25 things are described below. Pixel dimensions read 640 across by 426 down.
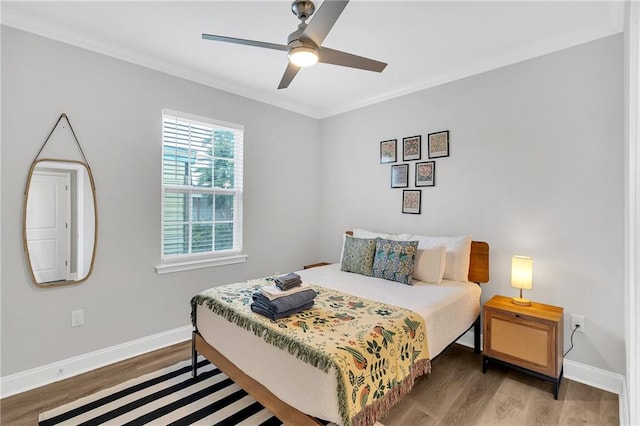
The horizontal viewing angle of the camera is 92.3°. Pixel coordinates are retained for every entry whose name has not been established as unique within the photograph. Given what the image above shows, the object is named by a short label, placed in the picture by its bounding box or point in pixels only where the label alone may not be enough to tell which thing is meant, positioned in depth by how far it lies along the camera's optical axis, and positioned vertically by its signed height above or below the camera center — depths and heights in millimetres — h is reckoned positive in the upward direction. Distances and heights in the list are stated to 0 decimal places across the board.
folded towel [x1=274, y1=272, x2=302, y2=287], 2117 -466
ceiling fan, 1589 +1007
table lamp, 2436 -464
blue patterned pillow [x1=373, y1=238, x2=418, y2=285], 2750 -417
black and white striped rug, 1936 -1301
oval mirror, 2318 -81
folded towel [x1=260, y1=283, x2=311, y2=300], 1968 -516
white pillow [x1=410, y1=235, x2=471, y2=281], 2824 -375
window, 3049 +231
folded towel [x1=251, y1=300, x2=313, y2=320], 1882 -617
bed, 1501 -805
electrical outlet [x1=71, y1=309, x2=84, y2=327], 2490 -866
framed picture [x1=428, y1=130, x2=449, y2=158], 3170 +747
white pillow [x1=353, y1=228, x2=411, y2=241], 3234 -224
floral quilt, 1469 -683
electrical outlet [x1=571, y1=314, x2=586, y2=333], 2414 -831
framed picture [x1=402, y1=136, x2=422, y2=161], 3395 +754
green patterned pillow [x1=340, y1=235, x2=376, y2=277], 3018 -415
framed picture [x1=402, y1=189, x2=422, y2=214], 3402 +167
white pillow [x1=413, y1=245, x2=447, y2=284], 2736 -444
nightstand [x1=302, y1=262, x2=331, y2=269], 3972 -668
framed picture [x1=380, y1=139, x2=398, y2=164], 3598 +755
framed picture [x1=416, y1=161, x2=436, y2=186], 3281 +453
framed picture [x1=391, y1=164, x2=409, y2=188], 3498 +454
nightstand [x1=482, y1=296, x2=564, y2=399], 2186 -915
